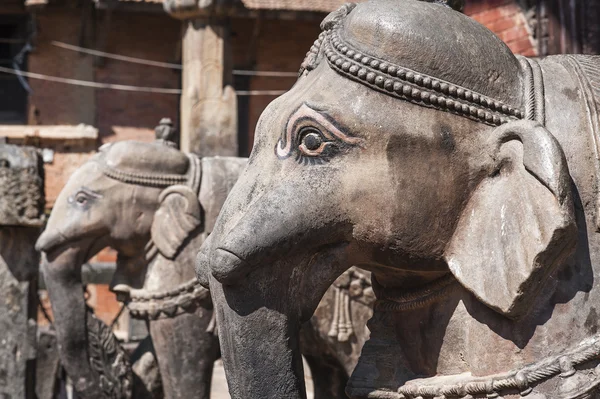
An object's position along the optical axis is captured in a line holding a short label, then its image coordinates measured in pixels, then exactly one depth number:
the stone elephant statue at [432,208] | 1.55
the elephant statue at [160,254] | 3.98
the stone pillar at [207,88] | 8.27
